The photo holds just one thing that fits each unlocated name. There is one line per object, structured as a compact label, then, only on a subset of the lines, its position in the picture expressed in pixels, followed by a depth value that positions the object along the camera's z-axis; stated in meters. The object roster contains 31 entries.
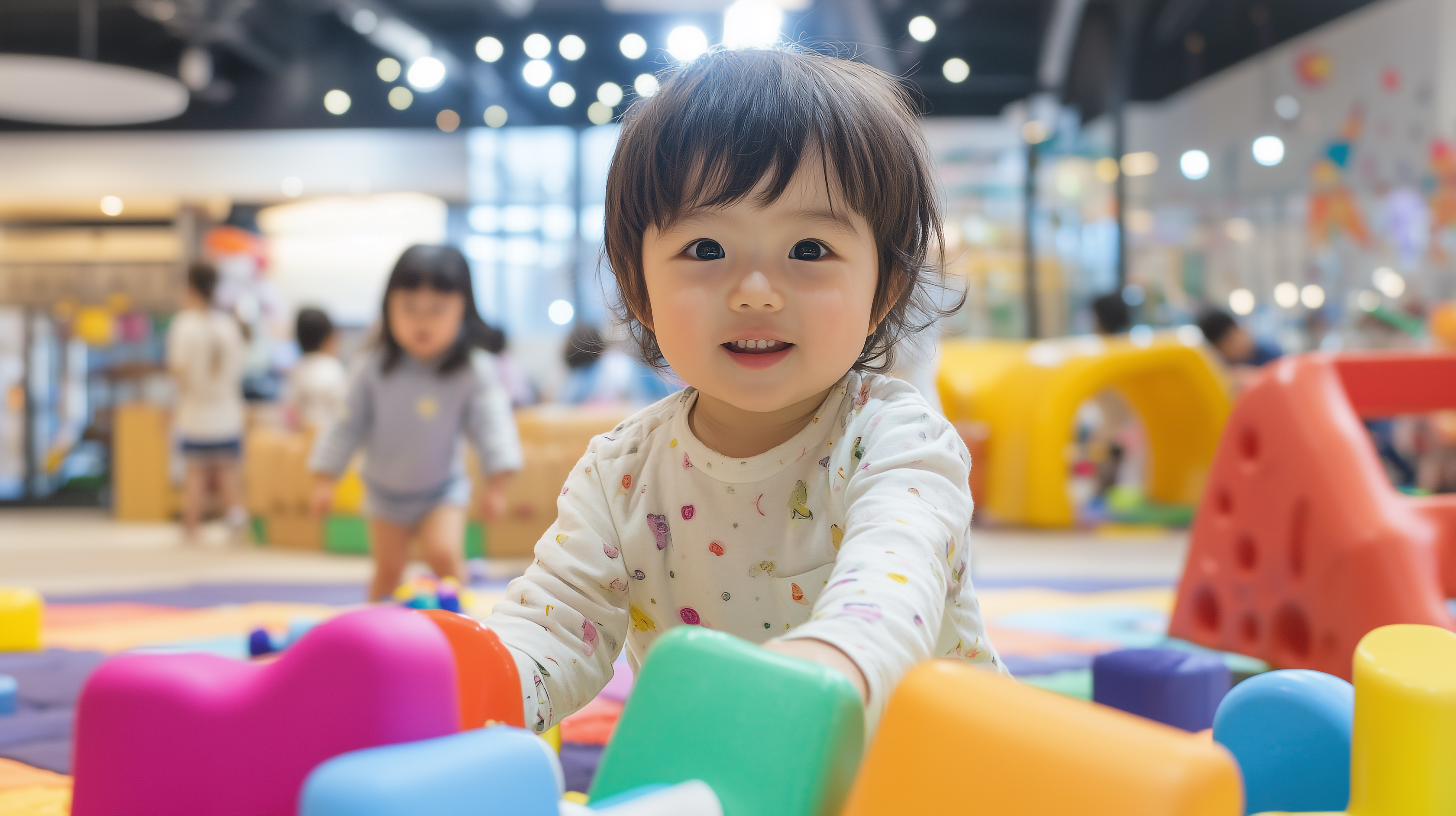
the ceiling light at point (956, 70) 7.95
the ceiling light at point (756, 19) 5.96
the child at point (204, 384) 4.78
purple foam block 1.34
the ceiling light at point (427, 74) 8.36
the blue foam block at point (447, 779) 0.44
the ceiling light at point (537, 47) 8.18
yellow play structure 4.63
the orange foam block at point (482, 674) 0.64
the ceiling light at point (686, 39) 7.26
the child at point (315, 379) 4.81
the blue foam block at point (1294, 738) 0.79
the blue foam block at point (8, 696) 1.69
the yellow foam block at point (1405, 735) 0.66
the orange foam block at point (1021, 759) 0.41
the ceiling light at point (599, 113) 8.73
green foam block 0.50
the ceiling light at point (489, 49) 8.17
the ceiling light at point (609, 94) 8.55
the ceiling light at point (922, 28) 6.94
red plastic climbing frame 1.72
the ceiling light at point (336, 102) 8.52
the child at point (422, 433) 2.53
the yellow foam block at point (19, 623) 2.23
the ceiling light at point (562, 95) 8.62
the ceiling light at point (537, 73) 8.37
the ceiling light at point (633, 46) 8.28
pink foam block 0.51
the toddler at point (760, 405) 0.77
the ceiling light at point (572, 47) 8.20
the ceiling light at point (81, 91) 5.67
